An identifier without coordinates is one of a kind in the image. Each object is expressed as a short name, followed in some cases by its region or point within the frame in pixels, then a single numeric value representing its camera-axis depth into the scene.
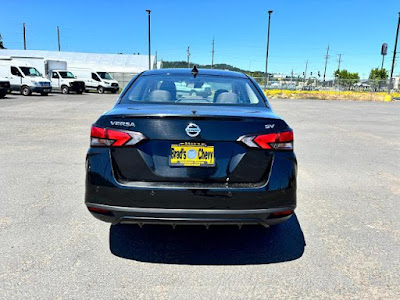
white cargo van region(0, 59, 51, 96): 23.78
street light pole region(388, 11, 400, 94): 38.35
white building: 49.72
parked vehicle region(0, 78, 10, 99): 20.47
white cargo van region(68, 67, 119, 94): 32.09
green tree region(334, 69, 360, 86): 111.07
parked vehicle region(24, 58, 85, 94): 29.41
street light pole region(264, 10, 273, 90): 37.91
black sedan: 2.56
